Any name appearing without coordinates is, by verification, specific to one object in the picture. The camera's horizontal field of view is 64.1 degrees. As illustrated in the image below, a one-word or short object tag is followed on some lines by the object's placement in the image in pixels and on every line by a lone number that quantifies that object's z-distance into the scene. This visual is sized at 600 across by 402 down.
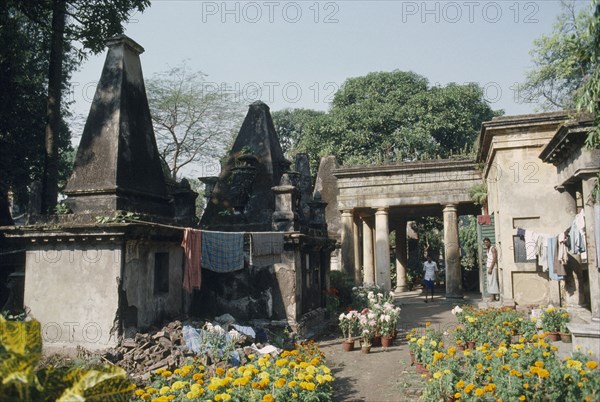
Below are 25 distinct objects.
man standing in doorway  16.08
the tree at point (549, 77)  29.52
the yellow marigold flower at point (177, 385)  5.47
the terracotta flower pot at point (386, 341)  11.88
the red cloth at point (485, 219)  17.88
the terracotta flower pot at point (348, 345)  11.81
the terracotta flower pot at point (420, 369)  8.34
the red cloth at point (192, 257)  10.44
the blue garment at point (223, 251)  11.12
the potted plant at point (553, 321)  10.20
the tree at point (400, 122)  33.88
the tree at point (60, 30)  15.23
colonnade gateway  21.22
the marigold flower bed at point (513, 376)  5.48
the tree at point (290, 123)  51.59
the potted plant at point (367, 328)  11.47
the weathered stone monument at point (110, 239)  9.41
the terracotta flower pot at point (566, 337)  10.02
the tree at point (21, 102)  16.34
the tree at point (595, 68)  5.84
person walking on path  21.36
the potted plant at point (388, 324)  11.93
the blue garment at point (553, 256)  12.25
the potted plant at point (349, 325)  11.84
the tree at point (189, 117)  31.17
